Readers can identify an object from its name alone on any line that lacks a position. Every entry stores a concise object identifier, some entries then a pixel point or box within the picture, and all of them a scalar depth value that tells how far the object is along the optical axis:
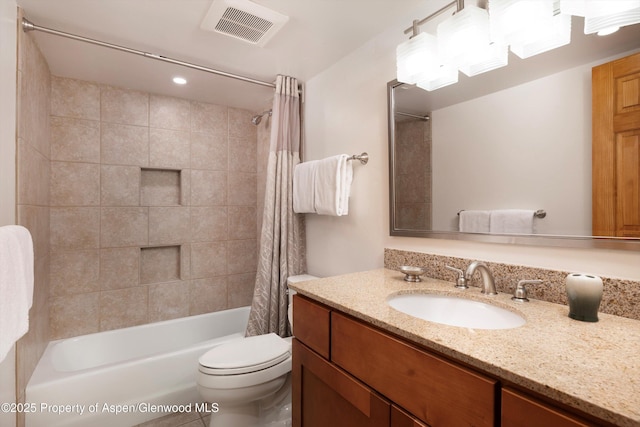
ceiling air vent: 1.40
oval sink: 0.99
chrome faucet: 1.07
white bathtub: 1.60
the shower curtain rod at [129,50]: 1.50
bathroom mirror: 0.96
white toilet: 1.46
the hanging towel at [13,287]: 0.85
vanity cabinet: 0.58
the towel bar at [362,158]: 1.74
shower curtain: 2.11
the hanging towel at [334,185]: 1.73
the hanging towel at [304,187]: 1.92
